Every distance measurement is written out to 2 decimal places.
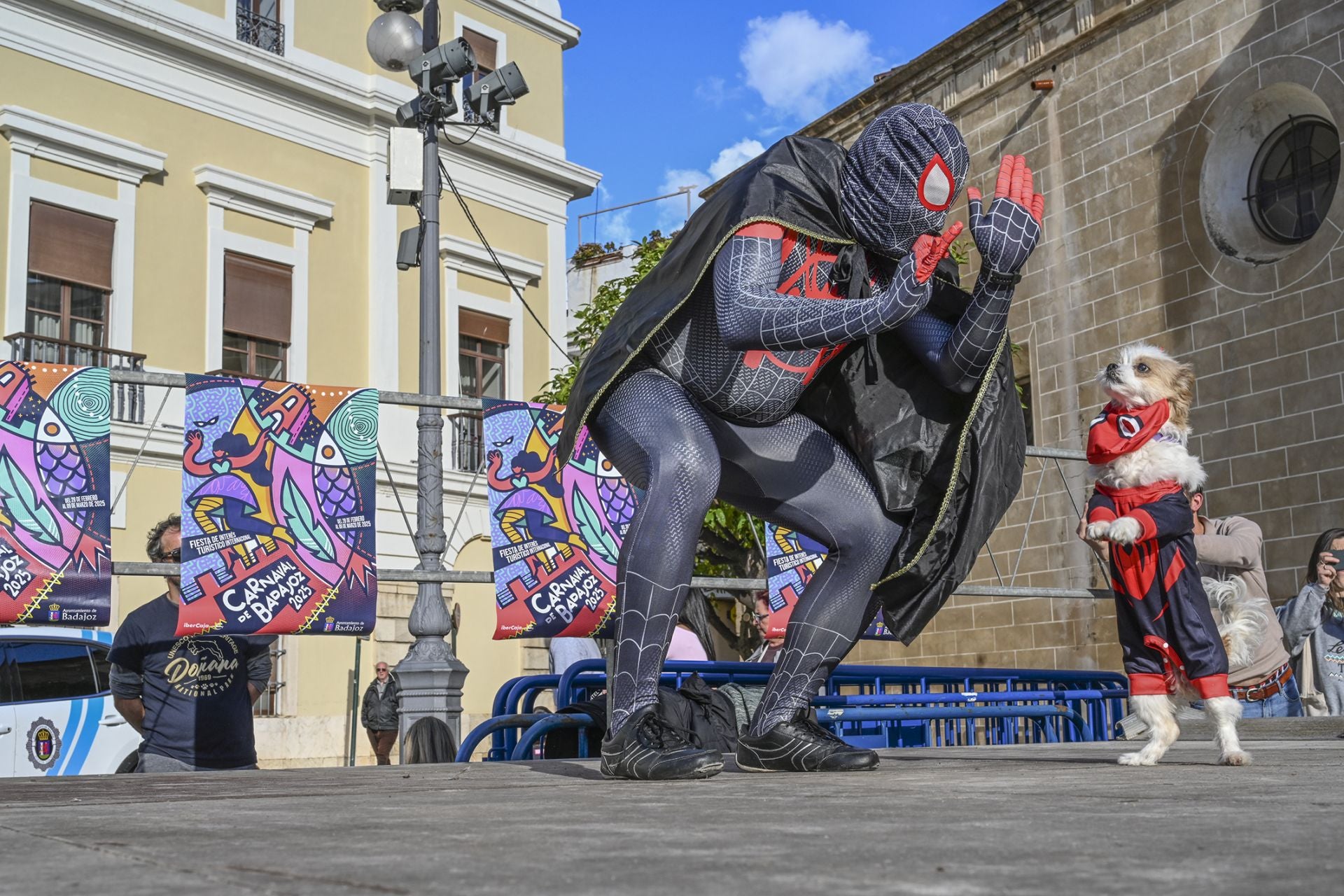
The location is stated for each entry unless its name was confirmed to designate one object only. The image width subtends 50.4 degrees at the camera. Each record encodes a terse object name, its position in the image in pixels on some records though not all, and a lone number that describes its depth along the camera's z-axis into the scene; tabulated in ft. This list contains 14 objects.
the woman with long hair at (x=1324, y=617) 25.02
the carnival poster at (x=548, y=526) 20.95
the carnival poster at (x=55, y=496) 17.74
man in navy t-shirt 19.26
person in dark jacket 58.29
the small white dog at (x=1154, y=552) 13.39
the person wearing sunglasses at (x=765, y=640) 24.72
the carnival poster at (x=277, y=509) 18.92
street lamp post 21.75
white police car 32.07
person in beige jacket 23.26
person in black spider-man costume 11.18
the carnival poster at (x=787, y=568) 23.91
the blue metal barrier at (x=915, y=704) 19.70
